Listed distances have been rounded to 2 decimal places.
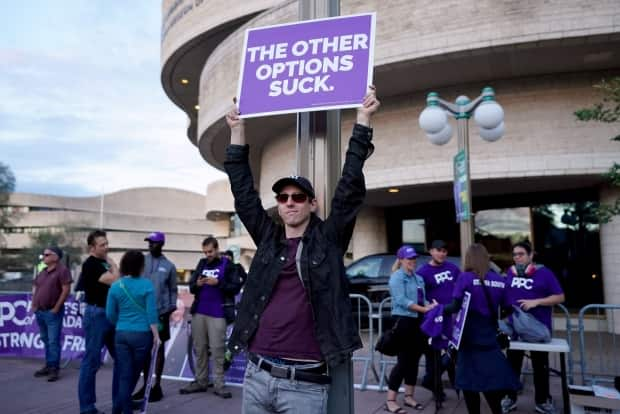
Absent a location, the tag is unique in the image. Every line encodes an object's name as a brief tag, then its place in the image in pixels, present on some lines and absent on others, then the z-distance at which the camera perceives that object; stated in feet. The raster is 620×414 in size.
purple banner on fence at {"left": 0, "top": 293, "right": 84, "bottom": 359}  31.37
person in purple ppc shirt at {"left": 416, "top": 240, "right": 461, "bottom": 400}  22.53
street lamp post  24.76
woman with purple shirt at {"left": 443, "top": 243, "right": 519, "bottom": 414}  15.65
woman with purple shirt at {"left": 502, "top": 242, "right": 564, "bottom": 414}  20.16
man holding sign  8.26
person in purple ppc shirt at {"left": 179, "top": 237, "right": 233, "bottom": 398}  22.99
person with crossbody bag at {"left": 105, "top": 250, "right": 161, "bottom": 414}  17.34
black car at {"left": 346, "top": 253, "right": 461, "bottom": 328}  40.70
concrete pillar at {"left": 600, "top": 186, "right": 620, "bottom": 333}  45.32
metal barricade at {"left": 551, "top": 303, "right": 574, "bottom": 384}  22.28
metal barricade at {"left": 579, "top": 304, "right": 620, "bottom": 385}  22.57
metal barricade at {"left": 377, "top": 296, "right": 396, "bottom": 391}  24.25
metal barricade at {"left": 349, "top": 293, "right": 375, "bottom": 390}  24.50
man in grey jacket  22.59
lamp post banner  24.71
